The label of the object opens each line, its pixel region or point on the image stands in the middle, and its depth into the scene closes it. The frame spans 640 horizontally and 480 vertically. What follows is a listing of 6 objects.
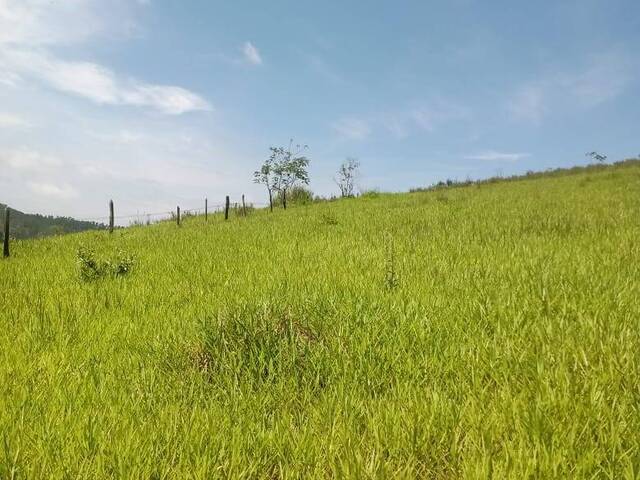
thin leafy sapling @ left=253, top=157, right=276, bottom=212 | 76.00
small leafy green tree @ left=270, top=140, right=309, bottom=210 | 74.81
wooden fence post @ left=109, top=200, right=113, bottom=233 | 30.02
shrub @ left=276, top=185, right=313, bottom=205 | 49.07
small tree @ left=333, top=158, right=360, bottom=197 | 76.31
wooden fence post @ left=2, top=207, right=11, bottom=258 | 12.95
